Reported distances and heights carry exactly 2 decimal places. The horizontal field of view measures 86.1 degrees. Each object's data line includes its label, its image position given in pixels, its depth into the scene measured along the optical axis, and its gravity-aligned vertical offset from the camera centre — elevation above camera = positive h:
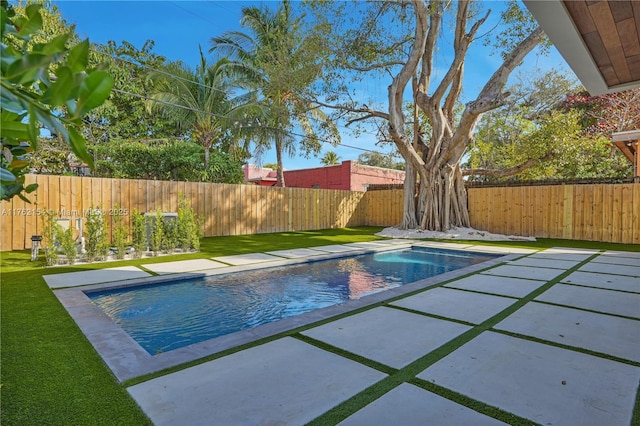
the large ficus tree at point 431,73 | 9.16 +4.01
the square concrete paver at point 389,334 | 2.22 -0.93
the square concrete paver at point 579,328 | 2.36 -0.92
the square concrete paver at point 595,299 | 3.17 -0.91
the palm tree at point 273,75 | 10.38 +4.39
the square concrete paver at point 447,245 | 7.82 -0.85
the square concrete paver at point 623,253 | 6.42 -0.85
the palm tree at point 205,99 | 11.75 +3.85
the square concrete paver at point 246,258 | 5.69 -0.90
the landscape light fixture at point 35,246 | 5.62 -0.66
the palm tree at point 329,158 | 31.20 +4.58
